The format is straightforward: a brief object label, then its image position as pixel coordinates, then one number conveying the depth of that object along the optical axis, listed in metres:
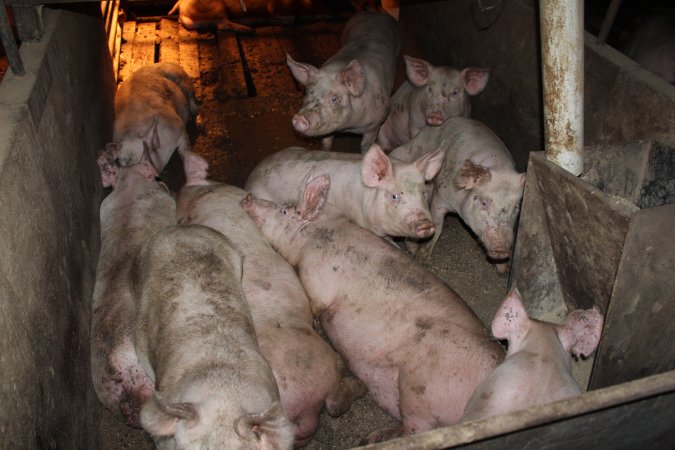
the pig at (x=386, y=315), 3.11
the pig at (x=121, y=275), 3.11
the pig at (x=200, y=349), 2.15
